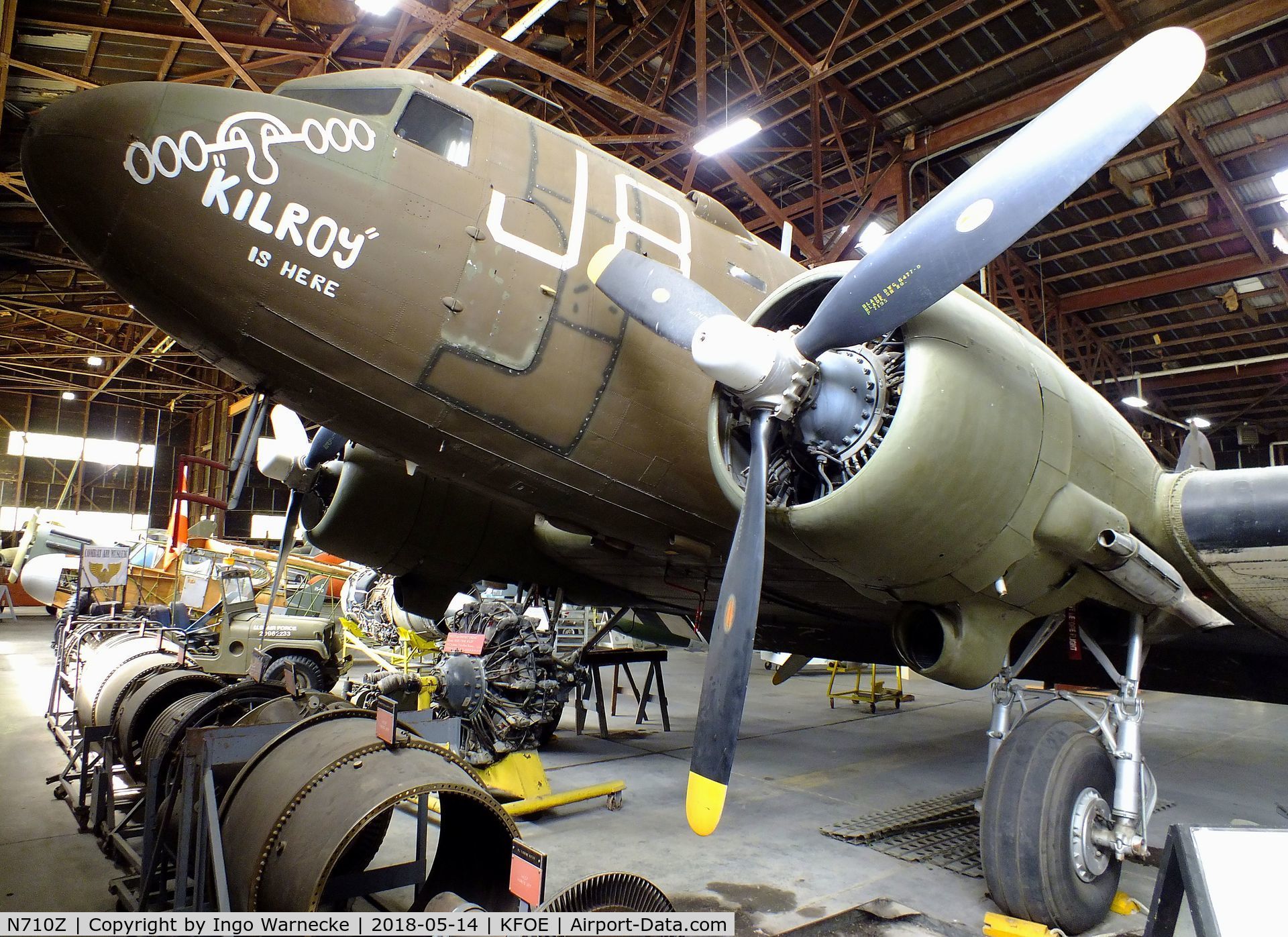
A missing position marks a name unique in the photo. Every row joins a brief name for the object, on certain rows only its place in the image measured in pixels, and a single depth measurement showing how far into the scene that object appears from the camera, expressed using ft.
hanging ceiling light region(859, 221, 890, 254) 49.37
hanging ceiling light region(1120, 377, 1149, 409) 68.95
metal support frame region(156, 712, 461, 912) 12.09
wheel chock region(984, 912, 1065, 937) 14.53
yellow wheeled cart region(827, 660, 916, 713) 43.73
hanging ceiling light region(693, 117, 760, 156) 37.42
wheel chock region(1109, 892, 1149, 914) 16.78
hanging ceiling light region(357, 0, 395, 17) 29.66
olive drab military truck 37.24
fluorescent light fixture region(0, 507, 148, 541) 132.87
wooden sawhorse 31.45
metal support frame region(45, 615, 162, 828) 18.53
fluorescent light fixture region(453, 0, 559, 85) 32.81
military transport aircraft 12.79
